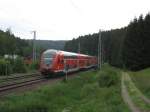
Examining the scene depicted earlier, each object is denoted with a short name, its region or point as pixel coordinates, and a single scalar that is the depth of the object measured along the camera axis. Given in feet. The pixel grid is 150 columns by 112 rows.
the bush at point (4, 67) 68.35
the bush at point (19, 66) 77.86
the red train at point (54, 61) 63.05
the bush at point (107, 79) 53.20
